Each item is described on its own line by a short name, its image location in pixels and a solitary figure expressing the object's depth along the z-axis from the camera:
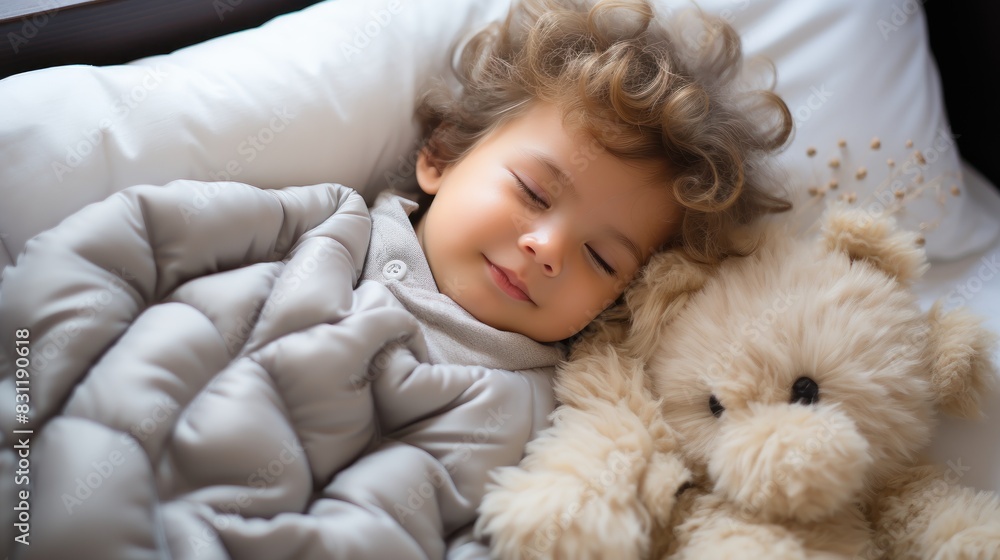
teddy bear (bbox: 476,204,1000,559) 0.52
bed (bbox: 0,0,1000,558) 0.57
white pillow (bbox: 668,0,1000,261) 0.69
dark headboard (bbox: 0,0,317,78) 0.59
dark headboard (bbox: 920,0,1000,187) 0.73
